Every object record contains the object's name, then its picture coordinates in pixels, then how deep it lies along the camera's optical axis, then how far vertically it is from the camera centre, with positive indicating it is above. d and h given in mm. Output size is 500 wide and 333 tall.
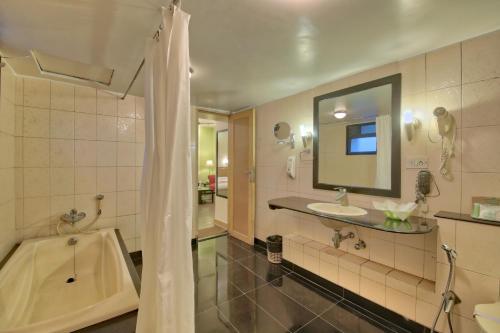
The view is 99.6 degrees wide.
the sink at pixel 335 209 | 1895 -415
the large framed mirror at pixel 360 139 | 1826 +271
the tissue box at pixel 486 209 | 1290 -263
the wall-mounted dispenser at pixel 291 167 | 2648 -16
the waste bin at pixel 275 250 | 2693 -1086
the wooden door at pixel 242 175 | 3264 -164
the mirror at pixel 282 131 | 2721 +459
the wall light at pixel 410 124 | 1687 +341
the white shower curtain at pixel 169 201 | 865 -155
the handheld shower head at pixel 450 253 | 1298 -539
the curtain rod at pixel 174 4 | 938 +723
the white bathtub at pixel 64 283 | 1109 -916
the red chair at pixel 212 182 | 6522 -520
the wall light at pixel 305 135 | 2492 +375
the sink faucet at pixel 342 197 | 2061 -305
